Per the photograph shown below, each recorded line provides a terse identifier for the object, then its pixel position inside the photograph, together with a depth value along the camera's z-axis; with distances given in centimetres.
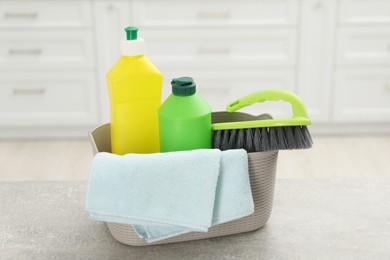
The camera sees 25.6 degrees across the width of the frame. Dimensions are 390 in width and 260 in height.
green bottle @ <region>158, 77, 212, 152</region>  136
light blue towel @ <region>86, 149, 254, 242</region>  130
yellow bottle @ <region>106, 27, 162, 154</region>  141
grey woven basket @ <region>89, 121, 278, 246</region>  136
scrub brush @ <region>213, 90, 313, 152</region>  137
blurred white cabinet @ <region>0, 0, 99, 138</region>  373
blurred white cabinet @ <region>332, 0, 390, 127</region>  371
